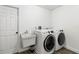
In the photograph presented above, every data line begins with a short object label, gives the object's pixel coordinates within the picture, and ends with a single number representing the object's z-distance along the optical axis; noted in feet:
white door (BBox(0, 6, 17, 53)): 5.53
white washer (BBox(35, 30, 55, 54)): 5.50
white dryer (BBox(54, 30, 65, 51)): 6.68
